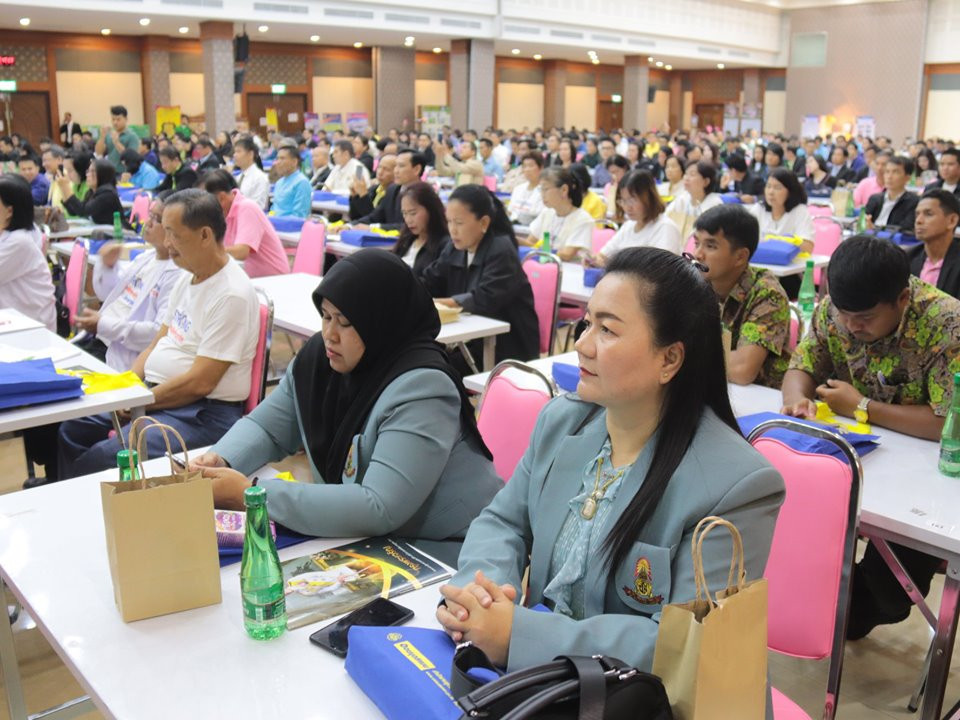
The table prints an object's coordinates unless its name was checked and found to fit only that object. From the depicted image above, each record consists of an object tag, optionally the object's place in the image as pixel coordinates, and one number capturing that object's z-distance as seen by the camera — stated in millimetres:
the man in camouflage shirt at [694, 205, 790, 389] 3039
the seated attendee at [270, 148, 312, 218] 7863
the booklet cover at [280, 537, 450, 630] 1640
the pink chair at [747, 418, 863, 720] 1813
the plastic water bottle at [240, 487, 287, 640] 1466
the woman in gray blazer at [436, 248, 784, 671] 1413
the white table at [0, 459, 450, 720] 1368
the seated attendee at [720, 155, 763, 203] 10250
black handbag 1100
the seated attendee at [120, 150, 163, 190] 11281
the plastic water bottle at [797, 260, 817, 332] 4258
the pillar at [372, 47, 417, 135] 23484
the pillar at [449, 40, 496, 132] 21172
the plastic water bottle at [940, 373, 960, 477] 2287
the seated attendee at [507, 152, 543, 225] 7943
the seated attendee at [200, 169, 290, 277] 5434
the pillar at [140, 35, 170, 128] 20656
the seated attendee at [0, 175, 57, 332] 4438
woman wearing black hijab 1886
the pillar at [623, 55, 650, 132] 25469
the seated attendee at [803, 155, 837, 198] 13317
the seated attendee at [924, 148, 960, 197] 8477
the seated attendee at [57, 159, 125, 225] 7324
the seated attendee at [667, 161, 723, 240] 6848
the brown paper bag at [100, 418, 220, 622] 1512
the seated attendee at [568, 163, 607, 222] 7371
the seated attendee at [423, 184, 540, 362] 4195
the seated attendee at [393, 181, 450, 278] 4699
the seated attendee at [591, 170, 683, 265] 5246
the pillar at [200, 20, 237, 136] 17844
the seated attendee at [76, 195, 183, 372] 3803
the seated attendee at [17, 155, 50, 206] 9422
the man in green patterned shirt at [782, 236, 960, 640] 2434
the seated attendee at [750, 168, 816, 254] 6168
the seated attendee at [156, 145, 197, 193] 9141
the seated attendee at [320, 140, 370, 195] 10195
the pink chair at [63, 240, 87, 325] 4785
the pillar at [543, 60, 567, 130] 27094
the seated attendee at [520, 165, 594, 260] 5871
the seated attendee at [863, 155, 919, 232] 7445
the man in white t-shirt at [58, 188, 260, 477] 3131
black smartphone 1506
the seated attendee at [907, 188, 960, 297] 4320
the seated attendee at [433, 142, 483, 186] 8844
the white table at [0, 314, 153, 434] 2713
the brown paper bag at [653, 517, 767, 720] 1150
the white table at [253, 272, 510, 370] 3893
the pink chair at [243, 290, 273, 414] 3223
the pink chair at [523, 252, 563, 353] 4410
